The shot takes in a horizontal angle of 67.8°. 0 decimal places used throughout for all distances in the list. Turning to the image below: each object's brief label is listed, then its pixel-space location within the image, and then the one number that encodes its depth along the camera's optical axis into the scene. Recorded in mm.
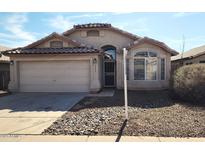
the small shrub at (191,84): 7677
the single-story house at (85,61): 11369
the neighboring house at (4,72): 14925
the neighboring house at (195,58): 14120
